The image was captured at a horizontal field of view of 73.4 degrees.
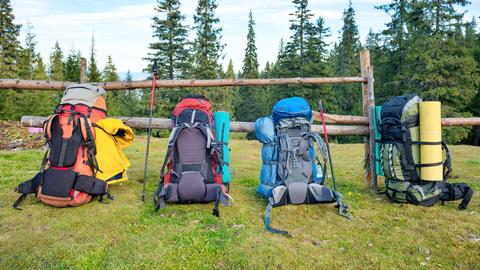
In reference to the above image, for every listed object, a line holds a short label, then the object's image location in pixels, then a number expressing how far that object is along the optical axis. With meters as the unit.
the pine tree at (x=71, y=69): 36.31
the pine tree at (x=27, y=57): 36.38
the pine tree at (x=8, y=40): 33.34
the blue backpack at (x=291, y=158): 4.96
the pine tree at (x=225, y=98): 35.53
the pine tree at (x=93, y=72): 36.88
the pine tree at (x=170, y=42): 31.61
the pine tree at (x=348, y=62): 43.06
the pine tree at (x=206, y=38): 34.09
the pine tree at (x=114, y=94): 30.15
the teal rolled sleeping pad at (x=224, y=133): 5.47
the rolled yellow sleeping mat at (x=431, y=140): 4.88
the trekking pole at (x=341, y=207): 4.80
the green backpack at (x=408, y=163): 5.00
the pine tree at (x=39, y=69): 40.25
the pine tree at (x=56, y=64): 42.53
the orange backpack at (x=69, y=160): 4.69
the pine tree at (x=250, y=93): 51.81
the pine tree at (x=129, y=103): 33.21
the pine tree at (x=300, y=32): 36.66
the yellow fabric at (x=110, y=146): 5.10
